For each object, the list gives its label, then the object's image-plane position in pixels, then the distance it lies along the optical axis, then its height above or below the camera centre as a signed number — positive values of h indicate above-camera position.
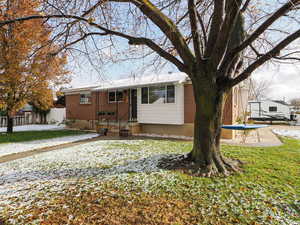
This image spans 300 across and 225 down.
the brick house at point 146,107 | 10.87 +0.58
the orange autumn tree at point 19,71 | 9.64 +2.80
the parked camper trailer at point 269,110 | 22.66 +0.63
